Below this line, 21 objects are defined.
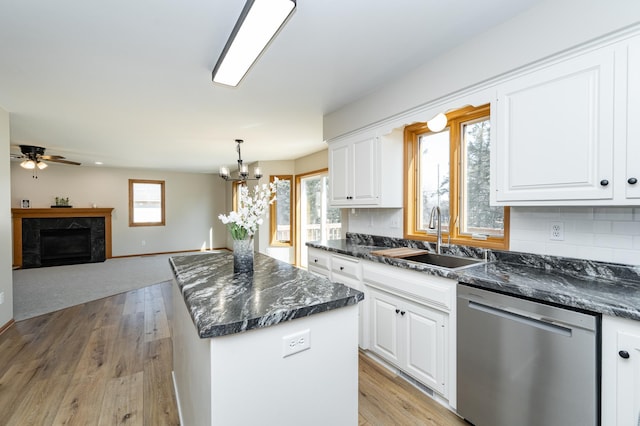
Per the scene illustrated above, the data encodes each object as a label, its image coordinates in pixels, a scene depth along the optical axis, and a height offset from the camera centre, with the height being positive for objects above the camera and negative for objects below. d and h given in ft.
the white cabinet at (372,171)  9.31 +1.29
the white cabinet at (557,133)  4.79 +1.38
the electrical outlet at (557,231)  6.01 -0.45
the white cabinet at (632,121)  4.45 +1.36
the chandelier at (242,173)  14.55 +1.89
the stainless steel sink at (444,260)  7.31 -1.34
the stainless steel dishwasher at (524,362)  4.24 -2.51
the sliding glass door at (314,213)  18.67 -0.20
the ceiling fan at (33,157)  16.20 +2.99
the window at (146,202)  26.09 +0.77
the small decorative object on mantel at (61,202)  22.74 +0.69
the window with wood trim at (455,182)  7.70 +0.83
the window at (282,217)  22.33 -0.51
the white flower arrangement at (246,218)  5.33 -0.14
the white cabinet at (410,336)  6.42 -3.05
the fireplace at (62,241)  21.43 -2.31
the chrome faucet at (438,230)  8.07 -0.55
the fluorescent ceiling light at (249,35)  4.63 +3.25
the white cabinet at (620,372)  3.88 -2.21
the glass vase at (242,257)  5.64 -0.90
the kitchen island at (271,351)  3.39 -1.82
